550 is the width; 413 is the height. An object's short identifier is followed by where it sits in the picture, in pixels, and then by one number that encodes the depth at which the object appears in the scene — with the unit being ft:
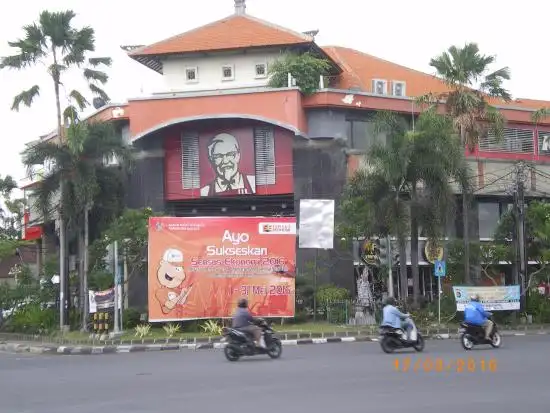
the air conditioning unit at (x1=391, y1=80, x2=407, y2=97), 138.72
